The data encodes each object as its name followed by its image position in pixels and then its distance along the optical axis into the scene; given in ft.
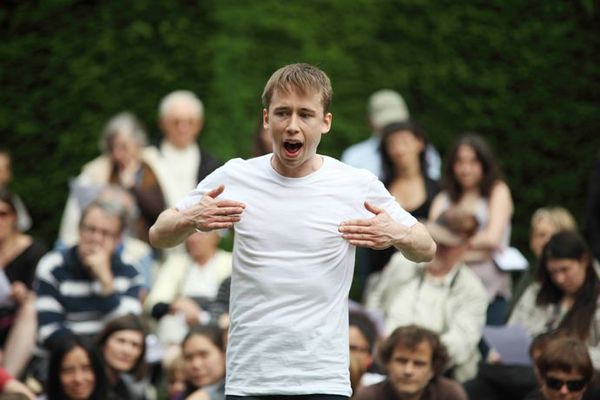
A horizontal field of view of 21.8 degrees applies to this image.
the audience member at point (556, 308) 29.71
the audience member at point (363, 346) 29.91
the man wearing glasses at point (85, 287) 33.35
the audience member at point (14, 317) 33.86
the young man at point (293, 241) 19.94
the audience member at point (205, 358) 30.73
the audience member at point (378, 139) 37.29
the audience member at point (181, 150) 38.52
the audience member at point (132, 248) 35.68
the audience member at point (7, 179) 39.14
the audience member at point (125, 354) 31.53
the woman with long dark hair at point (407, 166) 36.19
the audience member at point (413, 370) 28.14
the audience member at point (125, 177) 37.96
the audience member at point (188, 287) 34.47
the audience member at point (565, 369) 26.76
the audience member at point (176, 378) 32.37
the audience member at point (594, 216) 35.27
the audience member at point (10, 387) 27.28
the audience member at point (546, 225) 33.81
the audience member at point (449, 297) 31.27
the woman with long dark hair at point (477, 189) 35.09
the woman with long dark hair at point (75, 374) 30.01
